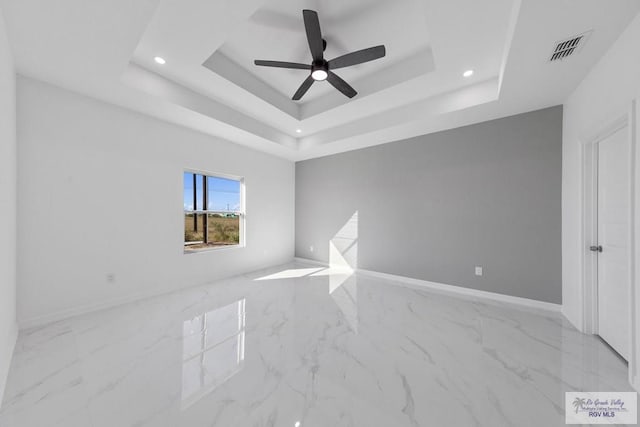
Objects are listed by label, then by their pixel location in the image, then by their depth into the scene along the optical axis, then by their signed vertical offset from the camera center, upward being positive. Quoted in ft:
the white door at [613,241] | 6.21 -0.68
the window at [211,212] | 12.40 +0.12
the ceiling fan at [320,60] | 6.28 +5.05
